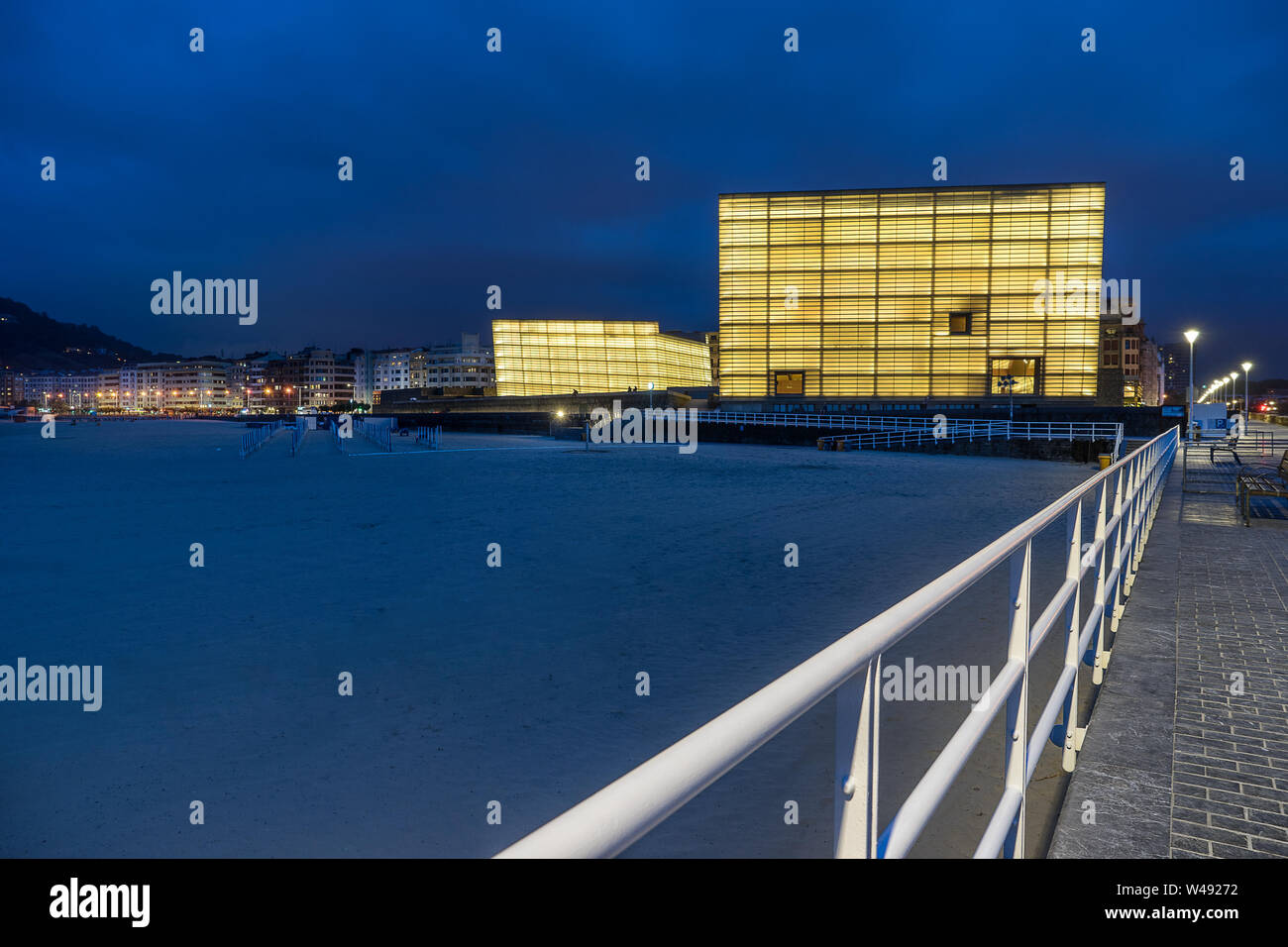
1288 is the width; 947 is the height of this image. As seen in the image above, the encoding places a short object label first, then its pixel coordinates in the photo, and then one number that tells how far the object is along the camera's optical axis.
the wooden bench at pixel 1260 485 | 11.56
